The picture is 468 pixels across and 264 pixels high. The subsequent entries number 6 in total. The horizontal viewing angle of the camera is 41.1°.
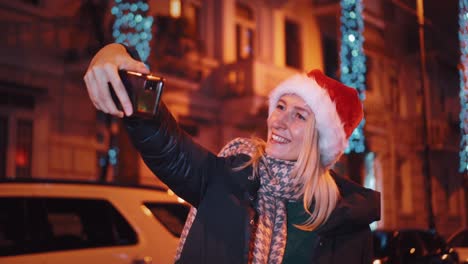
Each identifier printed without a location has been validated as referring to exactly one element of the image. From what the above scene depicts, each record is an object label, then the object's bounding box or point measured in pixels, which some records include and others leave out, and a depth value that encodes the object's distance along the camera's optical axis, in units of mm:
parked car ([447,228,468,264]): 7549
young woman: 2180
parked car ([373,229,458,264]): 5773
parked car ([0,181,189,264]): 4203
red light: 11586
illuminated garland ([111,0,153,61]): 10617
